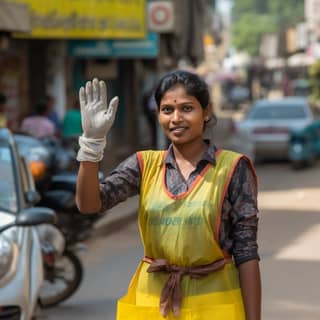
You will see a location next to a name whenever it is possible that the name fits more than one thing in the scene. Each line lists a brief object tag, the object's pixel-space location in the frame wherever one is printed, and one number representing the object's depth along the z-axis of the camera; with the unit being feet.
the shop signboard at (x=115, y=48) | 65.16
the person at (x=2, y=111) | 40.22
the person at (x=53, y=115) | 52.49
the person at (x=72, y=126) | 53.67
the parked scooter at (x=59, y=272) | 28.07
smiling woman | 12.51
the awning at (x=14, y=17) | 44.65
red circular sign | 69.87
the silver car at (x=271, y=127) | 74.54
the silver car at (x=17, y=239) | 20.57
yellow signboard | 52.90
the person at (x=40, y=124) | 49.14
